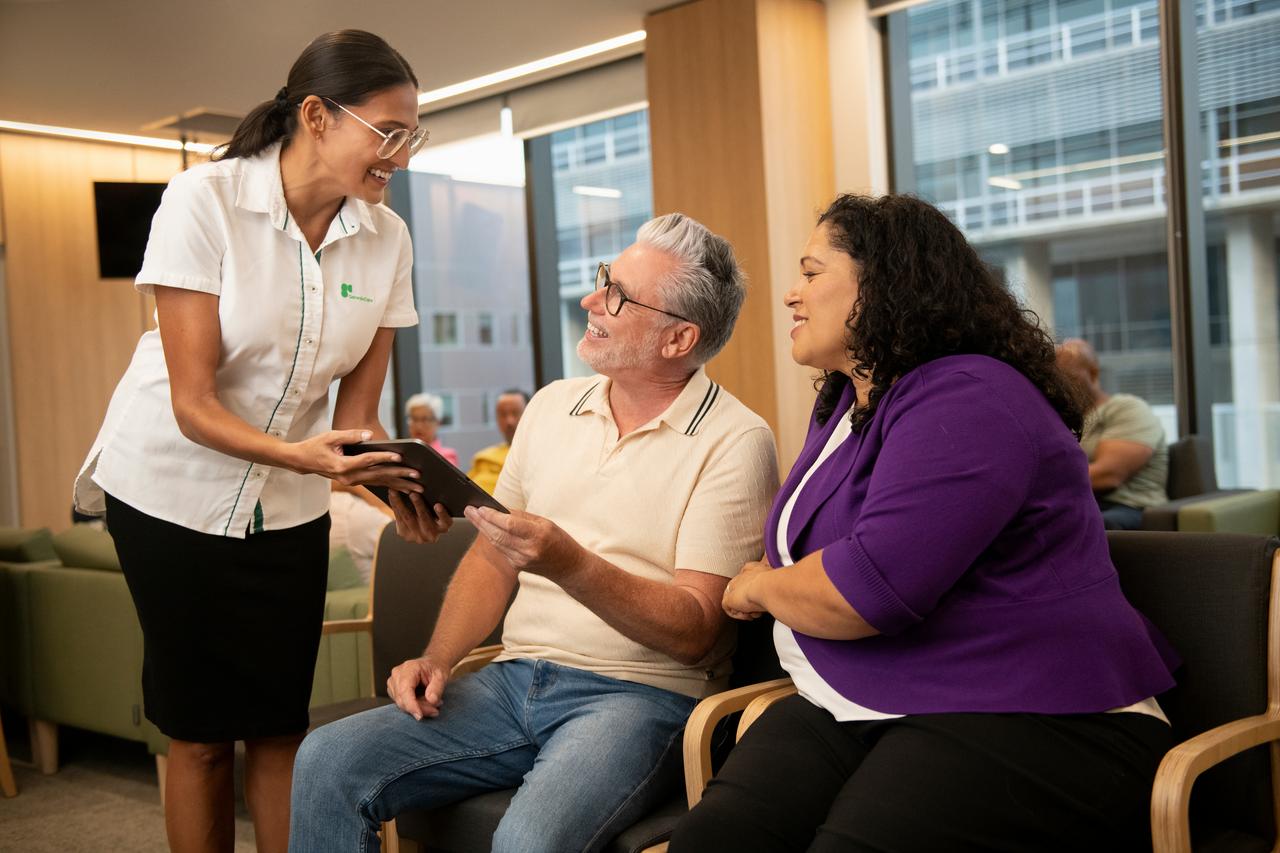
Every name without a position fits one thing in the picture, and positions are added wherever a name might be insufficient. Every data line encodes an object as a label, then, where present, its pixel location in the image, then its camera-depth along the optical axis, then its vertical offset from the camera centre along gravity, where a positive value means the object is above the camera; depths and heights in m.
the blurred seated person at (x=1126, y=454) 4.65 -0.42
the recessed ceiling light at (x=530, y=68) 6.62 +1.90
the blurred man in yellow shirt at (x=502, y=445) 5.61 -0.33
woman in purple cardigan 1.41 -0.35
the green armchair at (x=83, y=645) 3.46 -0.77
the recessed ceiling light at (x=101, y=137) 7.87 +1.87
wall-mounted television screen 7.48 +1.12
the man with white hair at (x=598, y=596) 1.72 -0.36
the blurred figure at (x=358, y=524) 3.85 -0.44
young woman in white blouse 1.90 -0.01
